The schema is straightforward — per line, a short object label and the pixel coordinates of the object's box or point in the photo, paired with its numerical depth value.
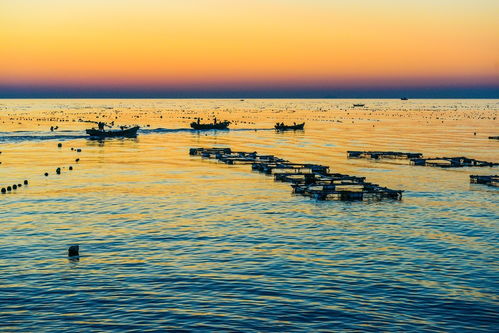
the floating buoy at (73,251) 39.44
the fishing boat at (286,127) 182.88
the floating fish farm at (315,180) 63.59
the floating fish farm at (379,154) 104.19
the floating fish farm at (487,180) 73.91
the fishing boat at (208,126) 178.62
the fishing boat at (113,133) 143.00
